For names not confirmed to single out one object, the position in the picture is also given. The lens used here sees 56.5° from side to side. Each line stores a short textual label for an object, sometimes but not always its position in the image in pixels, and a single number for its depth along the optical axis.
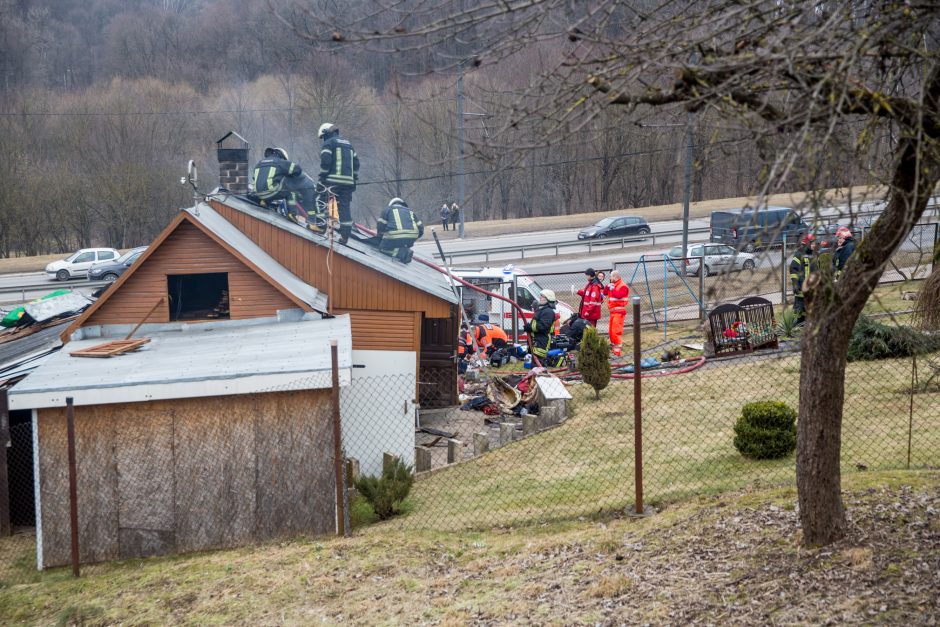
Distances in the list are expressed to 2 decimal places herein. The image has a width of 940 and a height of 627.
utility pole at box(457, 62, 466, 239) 34.22
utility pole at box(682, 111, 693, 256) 22.44
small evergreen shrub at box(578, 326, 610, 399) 14.05
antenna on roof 14.34
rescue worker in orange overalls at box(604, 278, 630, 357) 18.02
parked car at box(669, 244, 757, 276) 26.26
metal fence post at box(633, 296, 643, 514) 7.80
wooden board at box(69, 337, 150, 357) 11.09
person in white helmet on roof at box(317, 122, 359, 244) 15.88
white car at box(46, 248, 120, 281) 38.69
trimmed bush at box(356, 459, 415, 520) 9.10
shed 9.09
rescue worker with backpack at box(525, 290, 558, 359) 17.19
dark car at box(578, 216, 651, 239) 41.81
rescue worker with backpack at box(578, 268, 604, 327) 17.77
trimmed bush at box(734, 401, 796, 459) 9.03
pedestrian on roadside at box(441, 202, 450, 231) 43.31
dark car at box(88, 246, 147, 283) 38.28
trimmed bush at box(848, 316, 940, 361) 13.48
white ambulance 20.75
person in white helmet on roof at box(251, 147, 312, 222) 15.69
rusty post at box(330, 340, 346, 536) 8.48
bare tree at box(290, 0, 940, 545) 4.59
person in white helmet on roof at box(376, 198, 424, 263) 16.19
